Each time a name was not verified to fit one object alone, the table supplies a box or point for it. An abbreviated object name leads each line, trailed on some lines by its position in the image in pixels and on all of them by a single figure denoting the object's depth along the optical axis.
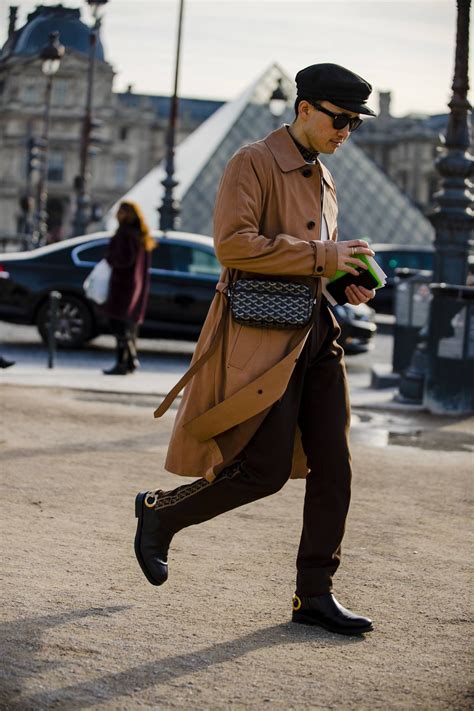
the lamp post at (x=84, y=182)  32.56
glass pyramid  37.88
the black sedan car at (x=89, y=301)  14.73
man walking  4.15
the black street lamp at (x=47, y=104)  23.50
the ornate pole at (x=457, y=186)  11.14
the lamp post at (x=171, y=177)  24.89
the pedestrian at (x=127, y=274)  12.02
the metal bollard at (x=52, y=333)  12.54
